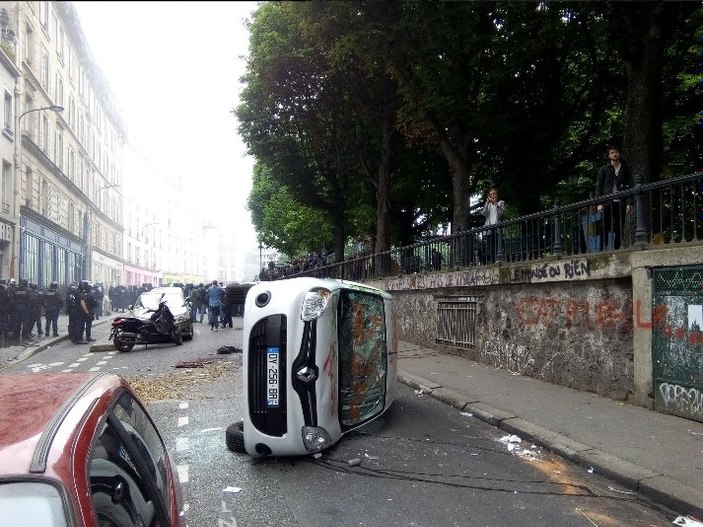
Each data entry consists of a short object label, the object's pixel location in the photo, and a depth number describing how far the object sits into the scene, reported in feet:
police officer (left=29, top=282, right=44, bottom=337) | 57.36
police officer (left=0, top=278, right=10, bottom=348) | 54.19
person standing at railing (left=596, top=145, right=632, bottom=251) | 28.55
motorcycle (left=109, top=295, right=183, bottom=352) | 49.73
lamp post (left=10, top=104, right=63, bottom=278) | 87.61
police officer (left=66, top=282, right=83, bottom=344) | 57.77
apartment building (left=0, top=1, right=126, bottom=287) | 93.76
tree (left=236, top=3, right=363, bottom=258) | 68.59
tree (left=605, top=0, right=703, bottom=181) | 33.73
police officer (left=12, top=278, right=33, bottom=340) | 55.62
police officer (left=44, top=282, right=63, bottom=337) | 62.54
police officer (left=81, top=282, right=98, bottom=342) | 58.44
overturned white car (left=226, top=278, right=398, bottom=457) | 18.07
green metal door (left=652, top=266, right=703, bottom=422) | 22.49
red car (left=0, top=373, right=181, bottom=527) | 5.57
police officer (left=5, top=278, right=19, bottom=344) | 54.90
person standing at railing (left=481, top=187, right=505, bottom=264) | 39.73
